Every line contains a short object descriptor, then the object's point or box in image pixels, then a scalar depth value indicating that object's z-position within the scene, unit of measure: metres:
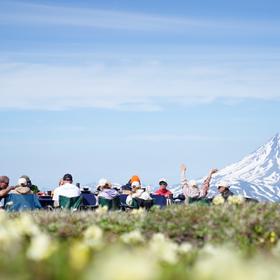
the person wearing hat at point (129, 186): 24.08
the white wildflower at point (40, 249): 4.82
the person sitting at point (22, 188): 18.73
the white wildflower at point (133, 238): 7.69
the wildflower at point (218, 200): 12.36
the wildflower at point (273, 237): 10.30
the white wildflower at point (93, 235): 6.45
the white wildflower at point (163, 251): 5.91
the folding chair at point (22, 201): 18.43
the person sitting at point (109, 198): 19.91
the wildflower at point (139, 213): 12.24
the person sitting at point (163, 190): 24.84
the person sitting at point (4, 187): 19.00
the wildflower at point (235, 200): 12.23
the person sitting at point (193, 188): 21.65
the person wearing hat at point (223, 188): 19.31
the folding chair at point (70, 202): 19.41
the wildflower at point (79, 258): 4.58
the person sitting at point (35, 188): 27.76
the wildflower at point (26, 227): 7.02
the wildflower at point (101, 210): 12.45
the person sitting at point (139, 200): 20.25
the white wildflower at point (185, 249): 7.20
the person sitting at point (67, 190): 19.56
